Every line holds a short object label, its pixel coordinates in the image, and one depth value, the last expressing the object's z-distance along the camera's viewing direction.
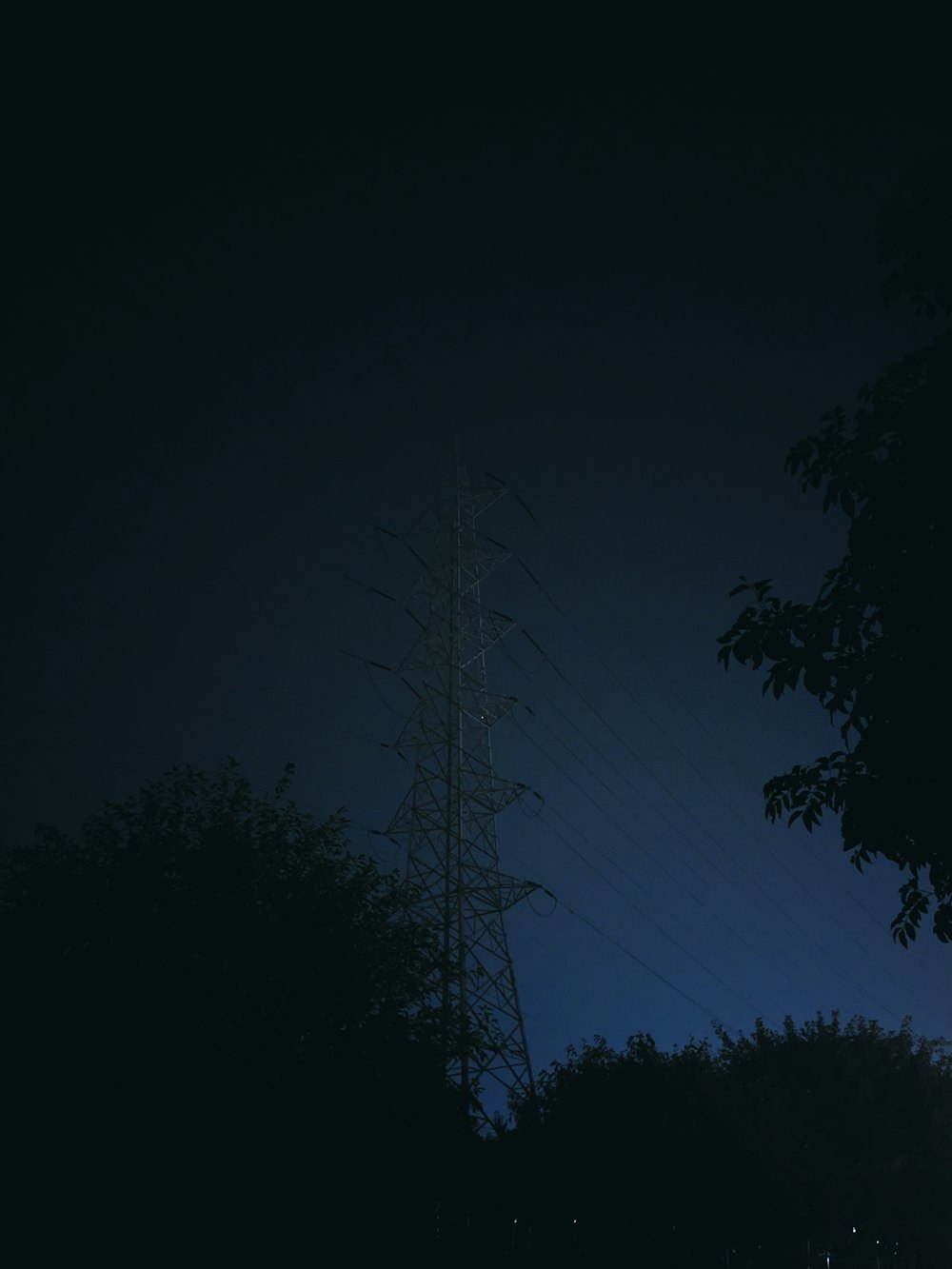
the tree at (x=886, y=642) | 8.19
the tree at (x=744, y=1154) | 27.08
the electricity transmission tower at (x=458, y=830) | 22.70
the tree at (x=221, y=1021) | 16.56
